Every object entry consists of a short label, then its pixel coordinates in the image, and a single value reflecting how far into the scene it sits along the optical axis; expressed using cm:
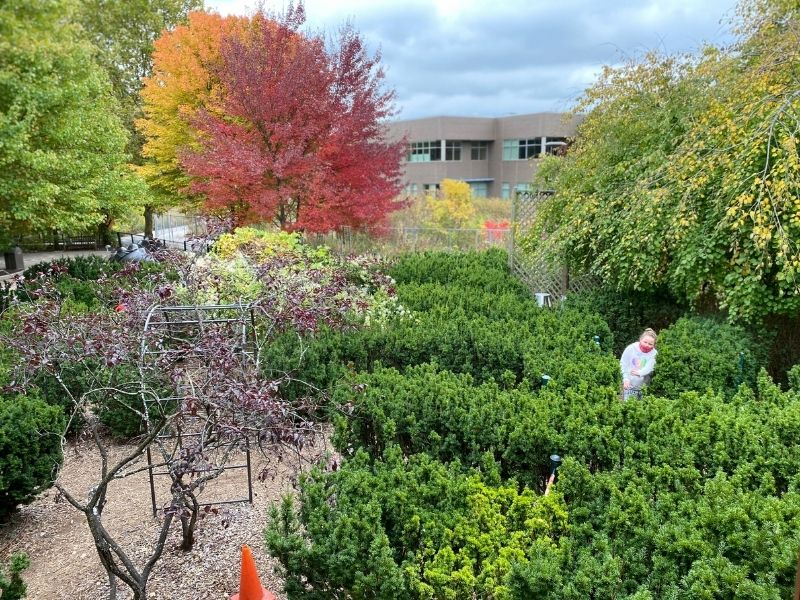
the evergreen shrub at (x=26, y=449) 431
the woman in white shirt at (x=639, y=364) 636
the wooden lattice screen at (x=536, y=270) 1012
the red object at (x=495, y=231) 1888
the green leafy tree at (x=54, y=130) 395
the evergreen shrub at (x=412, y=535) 272
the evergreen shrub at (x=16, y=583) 273
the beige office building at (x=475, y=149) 3709
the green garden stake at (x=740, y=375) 621
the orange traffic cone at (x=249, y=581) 310
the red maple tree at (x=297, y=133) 1062
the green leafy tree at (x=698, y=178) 604
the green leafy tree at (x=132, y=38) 1755
